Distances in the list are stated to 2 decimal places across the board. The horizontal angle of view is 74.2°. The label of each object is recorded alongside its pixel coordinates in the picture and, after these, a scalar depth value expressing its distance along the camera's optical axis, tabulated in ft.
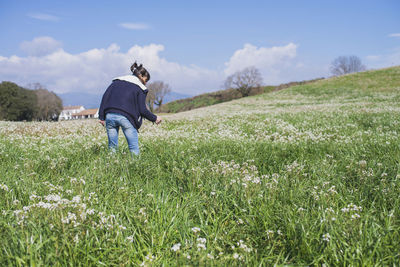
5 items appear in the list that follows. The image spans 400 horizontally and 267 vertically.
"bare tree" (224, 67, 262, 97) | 318.02
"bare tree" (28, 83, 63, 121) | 306.76
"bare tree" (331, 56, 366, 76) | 457.68
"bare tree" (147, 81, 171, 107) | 372.79
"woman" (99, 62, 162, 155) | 23.91
